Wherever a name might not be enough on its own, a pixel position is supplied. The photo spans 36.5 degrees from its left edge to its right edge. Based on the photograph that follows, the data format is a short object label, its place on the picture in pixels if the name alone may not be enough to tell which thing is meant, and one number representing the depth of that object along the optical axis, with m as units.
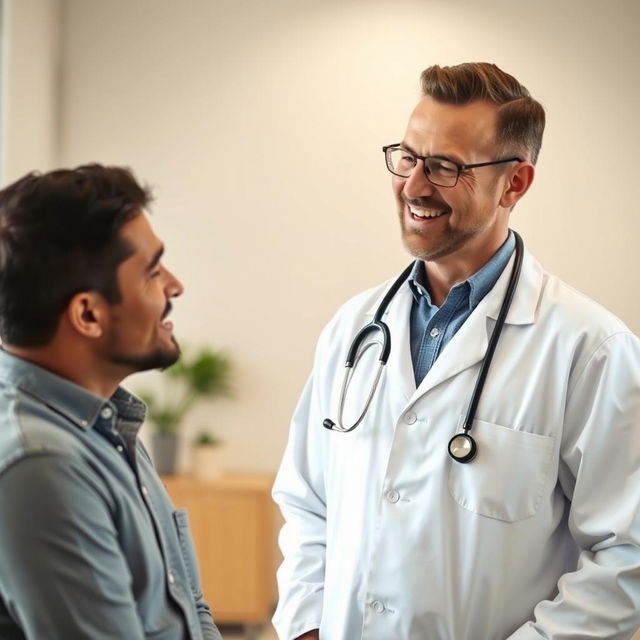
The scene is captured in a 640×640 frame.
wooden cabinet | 4.06
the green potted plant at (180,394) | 4.22
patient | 1.01
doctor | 1.55
